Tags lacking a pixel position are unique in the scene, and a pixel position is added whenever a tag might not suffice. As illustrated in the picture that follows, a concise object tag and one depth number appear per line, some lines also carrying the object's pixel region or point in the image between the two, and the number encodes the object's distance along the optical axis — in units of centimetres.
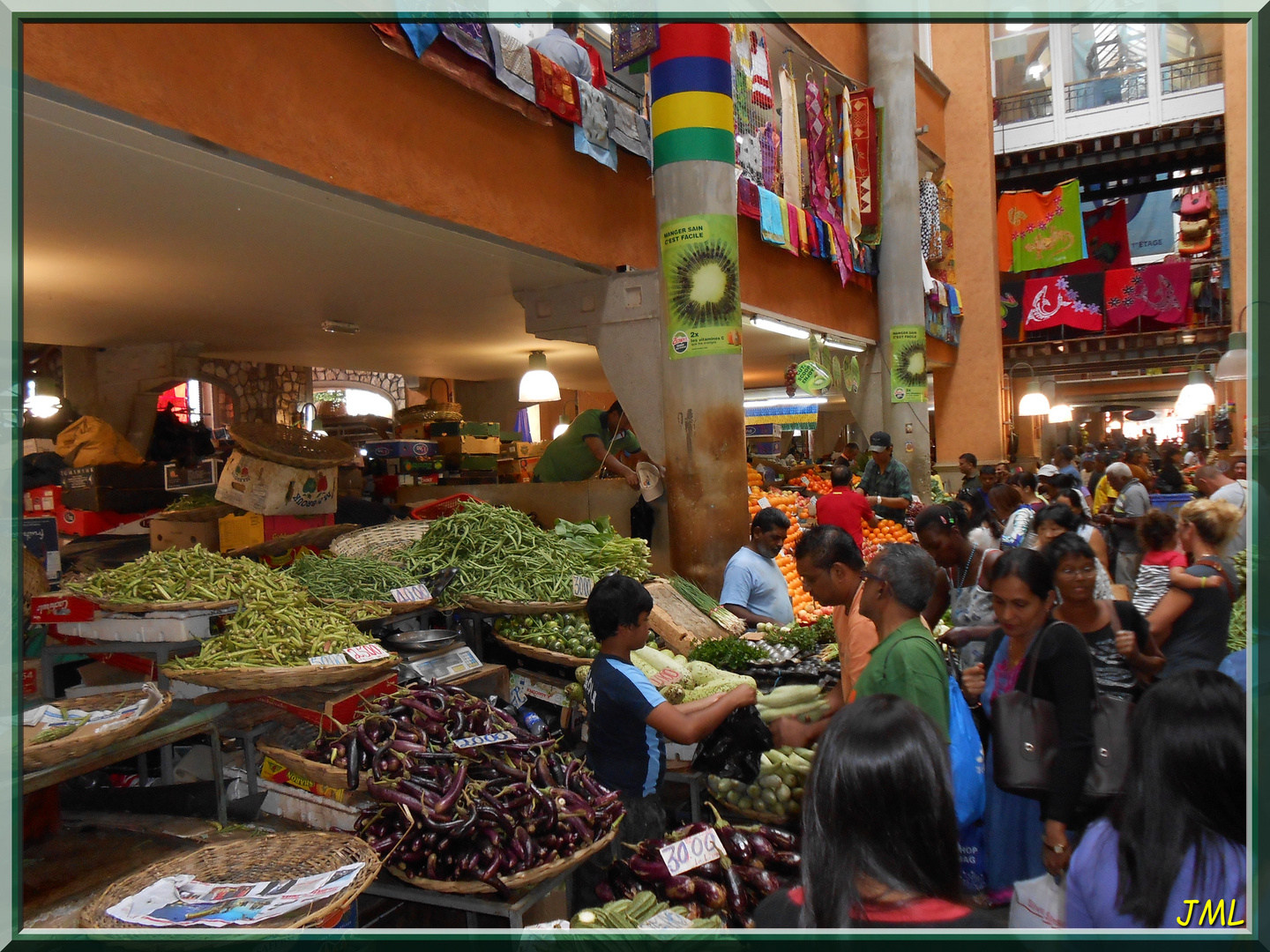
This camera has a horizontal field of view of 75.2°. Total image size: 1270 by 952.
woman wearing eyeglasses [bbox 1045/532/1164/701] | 328
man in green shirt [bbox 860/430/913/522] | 1017
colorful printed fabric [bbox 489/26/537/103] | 588
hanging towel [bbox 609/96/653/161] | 728
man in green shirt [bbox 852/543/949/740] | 262
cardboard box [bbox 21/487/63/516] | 715
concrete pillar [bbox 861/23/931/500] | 1368
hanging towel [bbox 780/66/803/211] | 1069
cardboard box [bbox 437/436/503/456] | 1173
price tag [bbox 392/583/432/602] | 466
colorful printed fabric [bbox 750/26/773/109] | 988
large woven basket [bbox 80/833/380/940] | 231
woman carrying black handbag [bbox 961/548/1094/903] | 259
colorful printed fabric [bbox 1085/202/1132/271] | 2184
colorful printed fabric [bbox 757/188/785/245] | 950
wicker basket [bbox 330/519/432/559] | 575
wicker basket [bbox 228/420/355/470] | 631
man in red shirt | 765
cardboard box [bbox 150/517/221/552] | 664
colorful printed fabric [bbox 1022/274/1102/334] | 1933
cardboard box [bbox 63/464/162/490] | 813
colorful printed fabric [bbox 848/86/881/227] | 1312
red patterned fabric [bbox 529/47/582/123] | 631
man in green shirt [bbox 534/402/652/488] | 793
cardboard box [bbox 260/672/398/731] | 347
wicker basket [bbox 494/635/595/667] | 452
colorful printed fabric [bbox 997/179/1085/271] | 1891
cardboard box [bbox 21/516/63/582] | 494
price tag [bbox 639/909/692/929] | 264
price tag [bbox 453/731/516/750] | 314
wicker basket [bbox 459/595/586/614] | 477
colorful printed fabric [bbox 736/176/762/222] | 906
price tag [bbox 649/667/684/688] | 417
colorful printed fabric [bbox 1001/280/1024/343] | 2002
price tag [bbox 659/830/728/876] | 283
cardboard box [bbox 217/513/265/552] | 632
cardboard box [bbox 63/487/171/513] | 812
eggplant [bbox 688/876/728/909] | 285
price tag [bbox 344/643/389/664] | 359
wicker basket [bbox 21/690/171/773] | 250
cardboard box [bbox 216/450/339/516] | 623
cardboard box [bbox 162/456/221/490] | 742
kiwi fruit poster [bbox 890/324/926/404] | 1372
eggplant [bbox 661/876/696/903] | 287
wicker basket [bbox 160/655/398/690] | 339
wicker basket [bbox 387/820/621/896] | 262
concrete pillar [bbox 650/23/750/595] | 676
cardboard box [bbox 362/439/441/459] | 1080
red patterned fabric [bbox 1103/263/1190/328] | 1853
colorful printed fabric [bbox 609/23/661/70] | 667
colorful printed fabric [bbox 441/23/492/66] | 550
